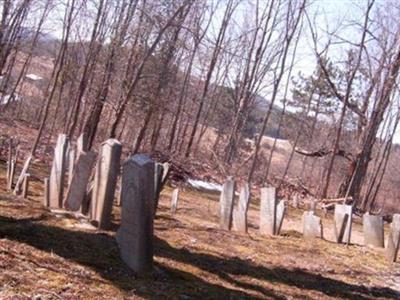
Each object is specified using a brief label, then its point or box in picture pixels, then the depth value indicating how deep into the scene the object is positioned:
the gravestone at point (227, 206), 9.11
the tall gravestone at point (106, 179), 5.90
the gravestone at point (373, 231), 10.43
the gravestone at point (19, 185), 8.25
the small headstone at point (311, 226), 10.28
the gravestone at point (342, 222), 10.34
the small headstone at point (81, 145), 7.43
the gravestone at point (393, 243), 8.98
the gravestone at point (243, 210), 9.22
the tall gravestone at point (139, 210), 4.93
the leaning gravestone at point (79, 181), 7.12
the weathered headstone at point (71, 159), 8.19
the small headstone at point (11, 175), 8.83
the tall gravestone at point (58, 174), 7.60
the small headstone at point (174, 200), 10.05
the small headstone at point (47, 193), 7.67
